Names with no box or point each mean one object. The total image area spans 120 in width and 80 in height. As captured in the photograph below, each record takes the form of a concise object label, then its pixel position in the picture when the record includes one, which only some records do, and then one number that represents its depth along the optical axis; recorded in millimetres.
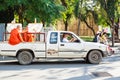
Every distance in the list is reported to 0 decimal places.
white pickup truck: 10098
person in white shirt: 10308
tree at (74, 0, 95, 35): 25491
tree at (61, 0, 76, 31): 25922
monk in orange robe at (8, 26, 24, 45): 10116
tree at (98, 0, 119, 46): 19539
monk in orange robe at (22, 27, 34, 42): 10554
